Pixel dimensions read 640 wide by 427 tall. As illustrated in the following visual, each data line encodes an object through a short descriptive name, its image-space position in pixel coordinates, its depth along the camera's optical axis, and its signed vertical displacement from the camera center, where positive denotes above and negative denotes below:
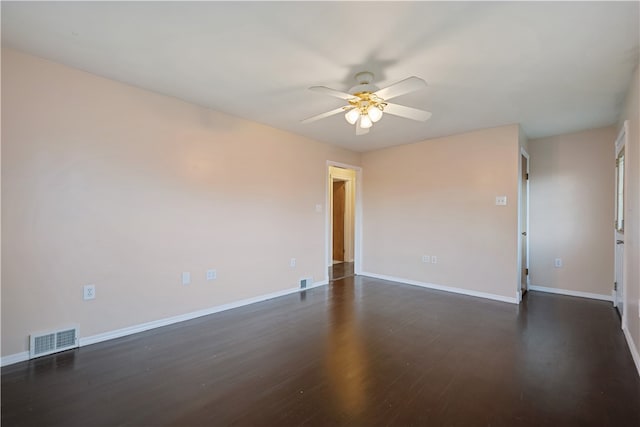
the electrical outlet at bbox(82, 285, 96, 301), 2.57 -0.72
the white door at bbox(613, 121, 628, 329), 3.09 -0.17
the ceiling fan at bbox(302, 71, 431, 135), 2.24 +0.96
